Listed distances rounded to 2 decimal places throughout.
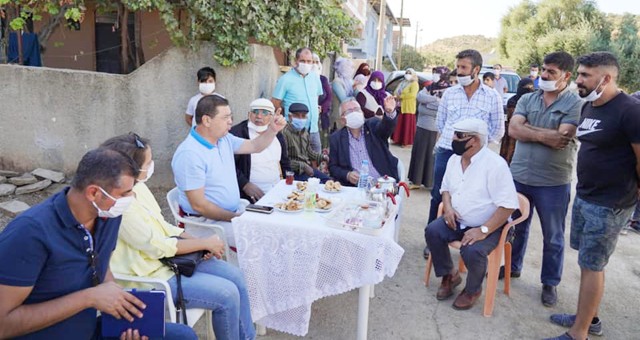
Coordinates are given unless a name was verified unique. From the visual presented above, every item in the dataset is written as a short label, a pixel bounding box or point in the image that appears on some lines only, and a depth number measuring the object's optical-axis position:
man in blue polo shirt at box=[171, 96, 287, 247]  3.06
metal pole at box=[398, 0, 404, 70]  28.02
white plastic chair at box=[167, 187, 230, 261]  3.09
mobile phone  2.93
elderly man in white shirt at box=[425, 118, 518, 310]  3.32
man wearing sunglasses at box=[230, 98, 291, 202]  3.92
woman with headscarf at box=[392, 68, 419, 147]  9.23
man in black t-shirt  2.78
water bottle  3.51
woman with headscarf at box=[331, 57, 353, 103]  7.49
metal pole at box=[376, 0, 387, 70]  15.85
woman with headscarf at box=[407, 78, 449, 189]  6.63
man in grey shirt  3.44
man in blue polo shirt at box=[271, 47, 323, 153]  5.50
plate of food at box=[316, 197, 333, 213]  3.04
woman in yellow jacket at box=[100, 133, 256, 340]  2.30
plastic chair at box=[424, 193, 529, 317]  3.39
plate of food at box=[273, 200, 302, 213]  2.97
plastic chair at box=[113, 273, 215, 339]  2.29
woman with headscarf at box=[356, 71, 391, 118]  7.17
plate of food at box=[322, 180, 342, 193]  3.54
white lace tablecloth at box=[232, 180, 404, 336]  2.70
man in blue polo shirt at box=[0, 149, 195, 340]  1.55
